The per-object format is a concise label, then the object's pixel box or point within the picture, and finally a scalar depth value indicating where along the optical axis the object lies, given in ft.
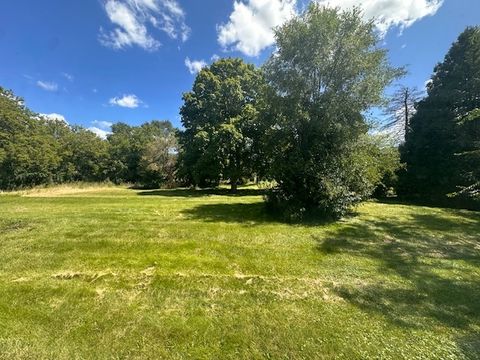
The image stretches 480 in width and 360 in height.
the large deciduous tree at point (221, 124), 58.59
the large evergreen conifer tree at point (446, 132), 52.49
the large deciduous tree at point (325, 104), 27.30
